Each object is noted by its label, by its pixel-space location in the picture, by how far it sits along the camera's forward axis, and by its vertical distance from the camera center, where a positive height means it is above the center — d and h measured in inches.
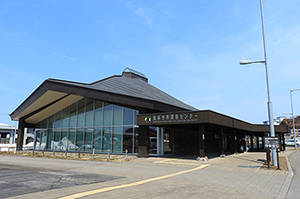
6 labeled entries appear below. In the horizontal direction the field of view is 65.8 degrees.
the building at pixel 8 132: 2999.5 +52.5
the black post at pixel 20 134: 1263.7 +10.0
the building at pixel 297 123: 3516.7 +174.5
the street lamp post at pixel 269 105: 597.5 +75.7
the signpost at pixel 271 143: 558.6 -20.2
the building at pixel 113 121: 816.9 +55.6
